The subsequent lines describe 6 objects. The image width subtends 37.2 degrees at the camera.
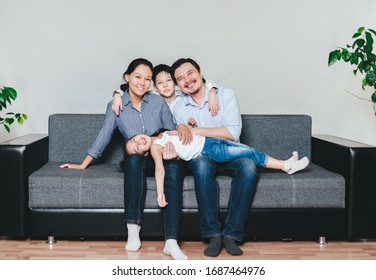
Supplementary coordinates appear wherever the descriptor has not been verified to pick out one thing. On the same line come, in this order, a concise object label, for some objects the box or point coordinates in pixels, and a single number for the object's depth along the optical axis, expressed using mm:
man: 3000
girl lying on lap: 3170
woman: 3043
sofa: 3131
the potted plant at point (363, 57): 3836
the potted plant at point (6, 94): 3553
